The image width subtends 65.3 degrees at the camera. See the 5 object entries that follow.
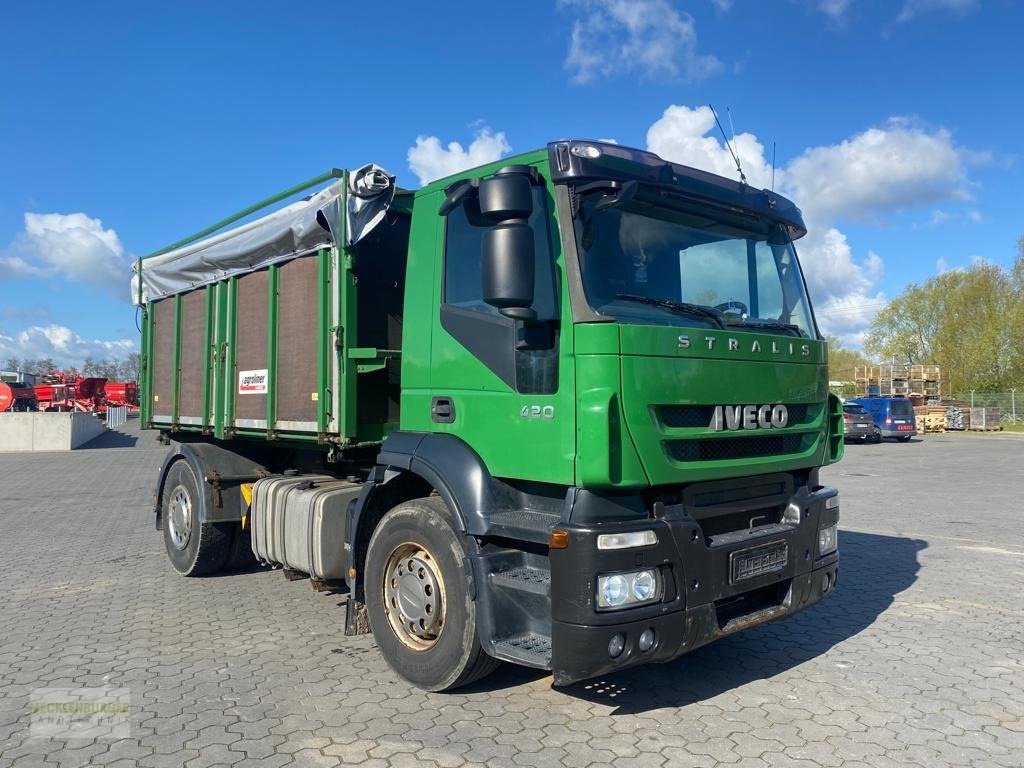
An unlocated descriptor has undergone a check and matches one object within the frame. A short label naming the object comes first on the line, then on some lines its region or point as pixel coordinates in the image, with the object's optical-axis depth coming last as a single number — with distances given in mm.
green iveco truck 3674
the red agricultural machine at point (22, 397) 36031
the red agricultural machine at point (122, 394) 40312
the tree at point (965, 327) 48938
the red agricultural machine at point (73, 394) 36469
